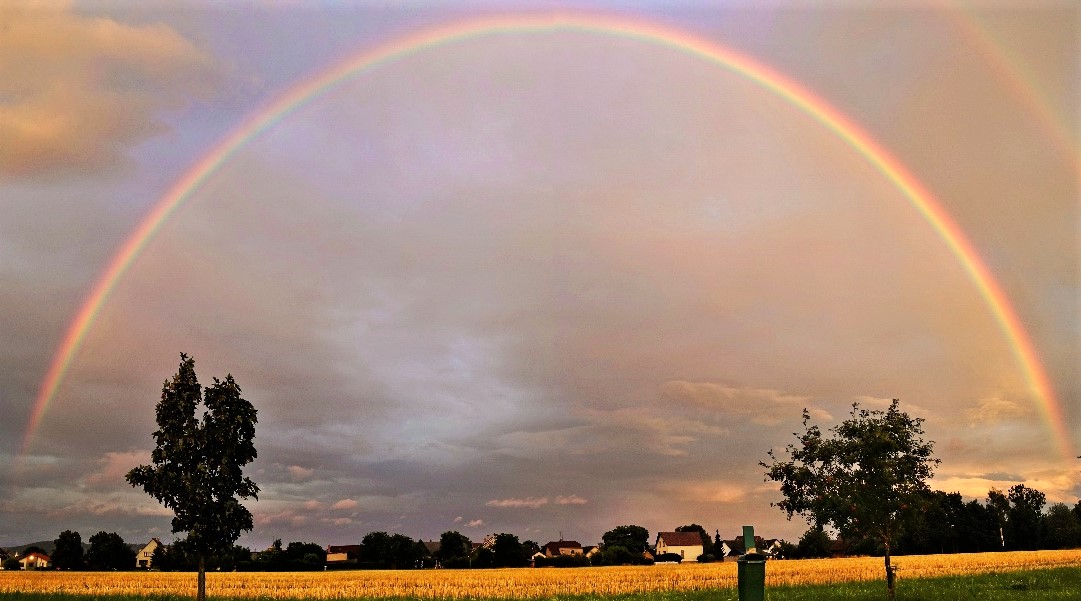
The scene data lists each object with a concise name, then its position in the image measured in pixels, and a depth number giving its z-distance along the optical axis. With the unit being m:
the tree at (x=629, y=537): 165.43
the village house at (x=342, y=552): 189.12
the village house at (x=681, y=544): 177.62
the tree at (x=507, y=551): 109.12
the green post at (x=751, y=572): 13.40
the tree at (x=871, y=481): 33.75
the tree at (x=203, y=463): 34.56
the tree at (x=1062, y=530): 132.12
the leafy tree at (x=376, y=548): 129.75
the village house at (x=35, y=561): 183.00
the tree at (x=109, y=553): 130.75
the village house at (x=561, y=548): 188.00
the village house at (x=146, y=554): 168.50
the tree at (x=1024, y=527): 135.12
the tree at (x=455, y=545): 124.73
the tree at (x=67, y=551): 139.50
